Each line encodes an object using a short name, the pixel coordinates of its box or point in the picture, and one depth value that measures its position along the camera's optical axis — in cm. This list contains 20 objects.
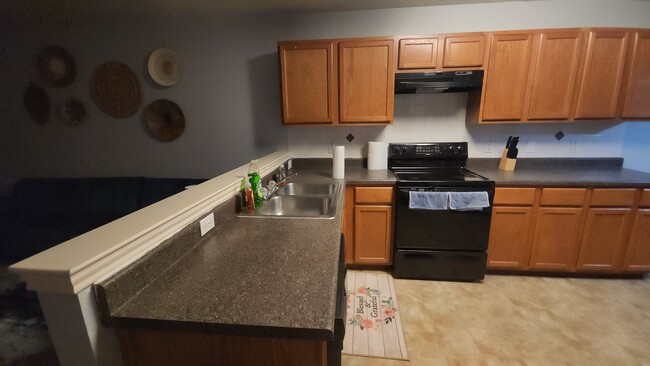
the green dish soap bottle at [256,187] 154
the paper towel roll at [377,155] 260
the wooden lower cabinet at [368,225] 233
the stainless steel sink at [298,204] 171
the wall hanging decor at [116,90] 285
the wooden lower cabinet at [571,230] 214
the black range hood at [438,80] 222
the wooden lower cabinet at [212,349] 72
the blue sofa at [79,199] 272
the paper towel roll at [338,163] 227
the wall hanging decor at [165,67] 278
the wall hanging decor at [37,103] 301
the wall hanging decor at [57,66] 288
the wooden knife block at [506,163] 250
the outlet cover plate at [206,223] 116
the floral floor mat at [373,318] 167
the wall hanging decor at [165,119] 290
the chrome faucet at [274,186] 181
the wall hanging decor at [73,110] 299
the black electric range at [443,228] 218
